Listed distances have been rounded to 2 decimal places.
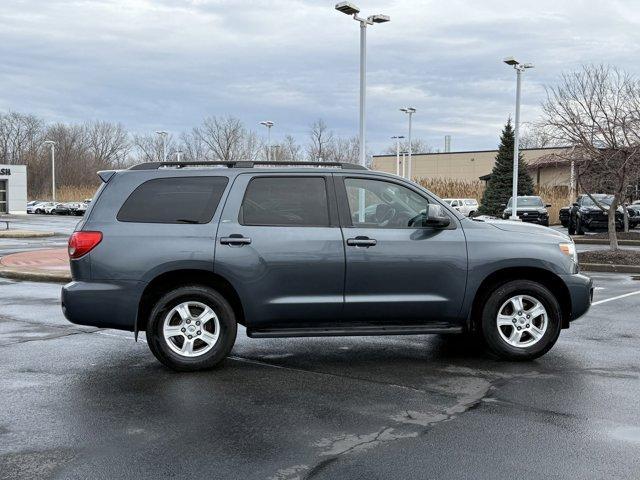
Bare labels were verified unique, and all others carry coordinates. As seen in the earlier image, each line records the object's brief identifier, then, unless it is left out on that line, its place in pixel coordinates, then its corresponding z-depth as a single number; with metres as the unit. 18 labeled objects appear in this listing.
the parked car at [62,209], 67.69
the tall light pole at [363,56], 18.15
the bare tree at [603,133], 17.65
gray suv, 6.25
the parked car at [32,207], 71.31
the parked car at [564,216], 35.51
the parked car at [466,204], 48.69
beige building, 72.38
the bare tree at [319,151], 76.32
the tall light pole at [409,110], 44.62
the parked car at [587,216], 28.25
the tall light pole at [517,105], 27.11
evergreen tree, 45.47
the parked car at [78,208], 66.44
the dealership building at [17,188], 67.75
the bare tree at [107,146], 106.21
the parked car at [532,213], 33.91
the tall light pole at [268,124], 49.52
